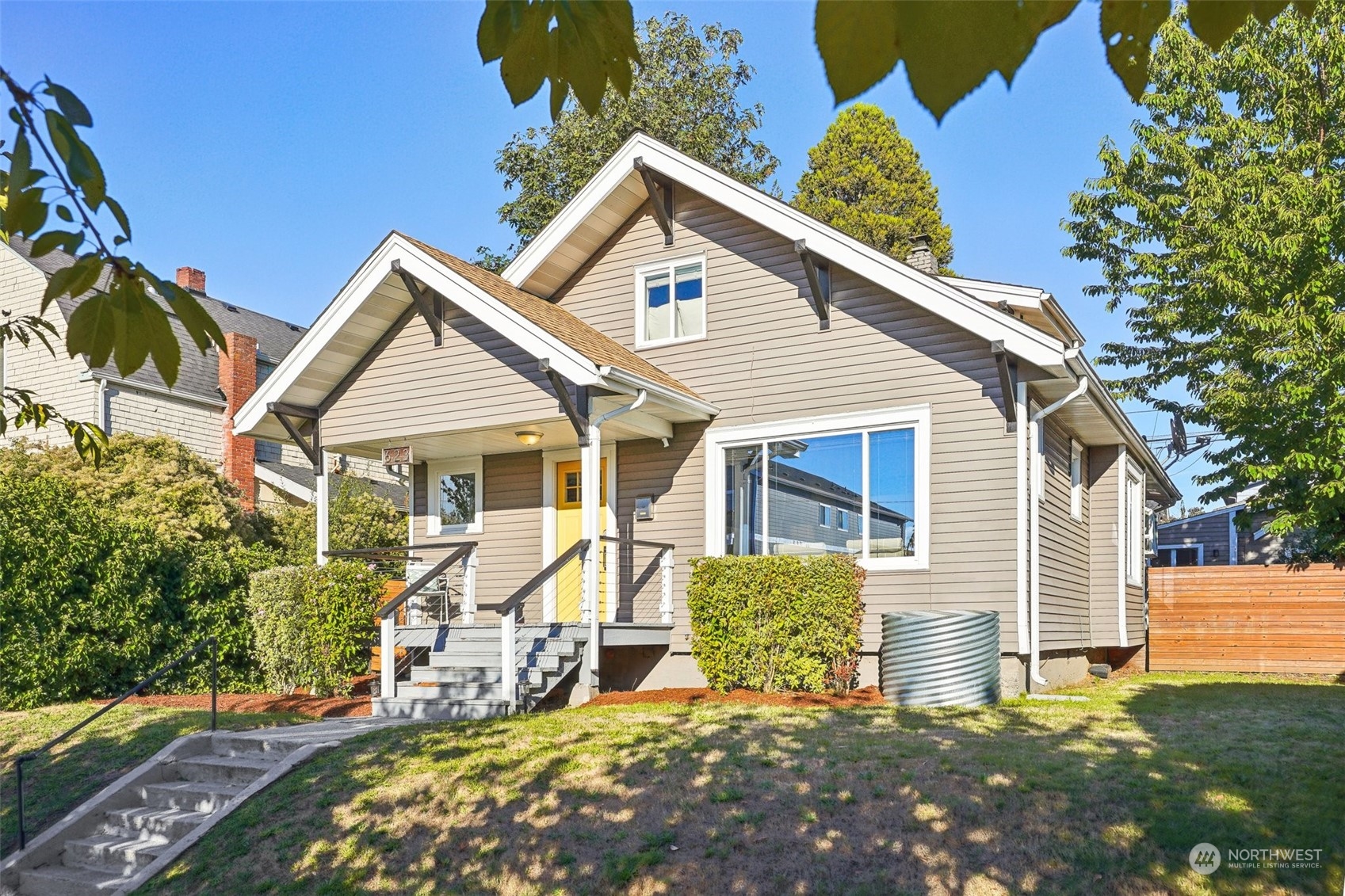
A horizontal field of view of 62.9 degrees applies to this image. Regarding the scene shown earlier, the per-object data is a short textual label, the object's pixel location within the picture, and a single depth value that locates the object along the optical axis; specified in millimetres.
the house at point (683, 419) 11461
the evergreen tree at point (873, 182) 33531
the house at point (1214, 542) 30469
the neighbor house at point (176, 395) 20938
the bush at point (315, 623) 12945
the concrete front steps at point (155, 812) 7934
